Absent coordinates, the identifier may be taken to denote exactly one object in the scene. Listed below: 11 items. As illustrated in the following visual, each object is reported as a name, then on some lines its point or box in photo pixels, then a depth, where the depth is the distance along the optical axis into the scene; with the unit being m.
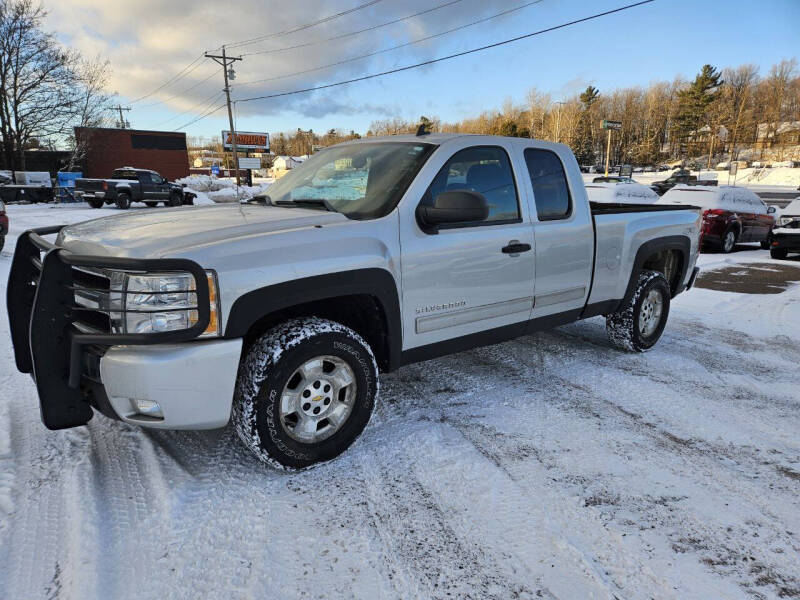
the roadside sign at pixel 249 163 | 43.85
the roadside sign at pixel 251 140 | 56.80
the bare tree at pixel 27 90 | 36.41
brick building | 47.59
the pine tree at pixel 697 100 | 85.72
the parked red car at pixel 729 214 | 12.52
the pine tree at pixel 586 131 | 85.88
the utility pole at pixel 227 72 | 37.75
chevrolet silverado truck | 2.39
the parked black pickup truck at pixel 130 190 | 23.66
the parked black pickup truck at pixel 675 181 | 38.62
